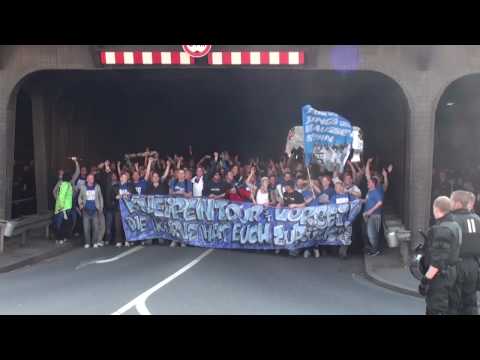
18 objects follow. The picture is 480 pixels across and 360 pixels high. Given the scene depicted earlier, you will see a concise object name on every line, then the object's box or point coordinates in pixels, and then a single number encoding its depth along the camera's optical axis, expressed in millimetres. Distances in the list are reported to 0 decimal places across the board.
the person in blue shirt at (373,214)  12164
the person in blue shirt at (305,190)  12703
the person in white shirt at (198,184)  13684
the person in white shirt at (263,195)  12758
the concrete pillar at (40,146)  15227
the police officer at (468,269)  5996
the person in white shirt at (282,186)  12898
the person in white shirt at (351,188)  12570
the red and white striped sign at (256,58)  12273
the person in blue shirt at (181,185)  13703
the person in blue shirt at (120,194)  13664
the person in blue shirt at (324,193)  12516
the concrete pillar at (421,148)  12094
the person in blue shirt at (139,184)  13734
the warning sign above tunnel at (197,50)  12297
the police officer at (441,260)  5712
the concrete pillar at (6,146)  12945
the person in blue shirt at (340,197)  12320
